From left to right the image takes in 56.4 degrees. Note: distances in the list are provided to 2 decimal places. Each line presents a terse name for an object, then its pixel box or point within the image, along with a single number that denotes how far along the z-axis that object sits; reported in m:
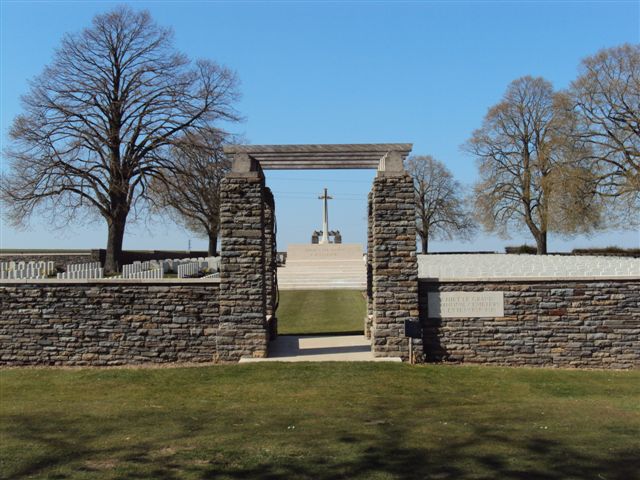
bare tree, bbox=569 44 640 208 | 29.52
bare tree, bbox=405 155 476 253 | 52.78
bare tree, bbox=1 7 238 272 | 26.25
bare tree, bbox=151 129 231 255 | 27.19
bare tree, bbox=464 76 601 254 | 37.59
